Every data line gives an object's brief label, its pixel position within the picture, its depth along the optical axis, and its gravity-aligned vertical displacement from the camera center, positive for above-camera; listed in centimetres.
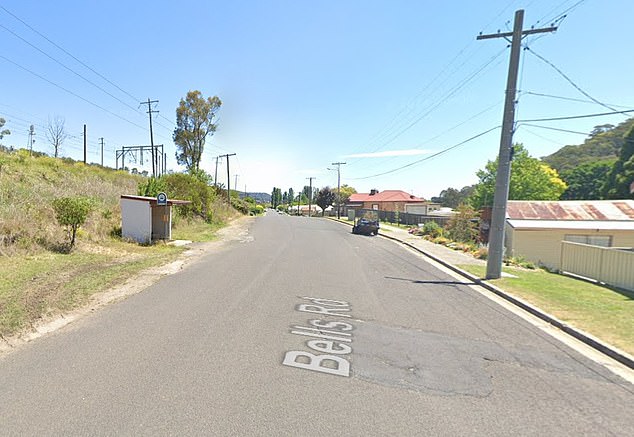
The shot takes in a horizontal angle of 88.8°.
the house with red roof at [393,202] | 6706 +85
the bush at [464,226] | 2128 -117
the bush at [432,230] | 2398 -171
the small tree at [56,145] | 4095 +600
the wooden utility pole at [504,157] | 998 +170
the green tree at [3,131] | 3391 +623
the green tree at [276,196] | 14550 +205
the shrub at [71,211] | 1157 -69
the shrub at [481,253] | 1474 -204
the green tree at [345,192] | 8662 +361
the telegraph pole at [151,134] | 3569 +678
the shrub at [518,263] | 1334 -221
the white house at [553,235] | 1738 -117
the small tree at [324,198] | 7806 +123
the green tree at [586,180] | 5598 +618
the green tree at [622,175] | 3956 +516
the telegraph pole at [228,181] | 4938 +274
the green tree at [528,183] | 4847 +448
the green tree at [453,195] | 10929 +463
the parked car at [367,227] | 2784 -191
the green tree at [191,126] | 4344 +960
